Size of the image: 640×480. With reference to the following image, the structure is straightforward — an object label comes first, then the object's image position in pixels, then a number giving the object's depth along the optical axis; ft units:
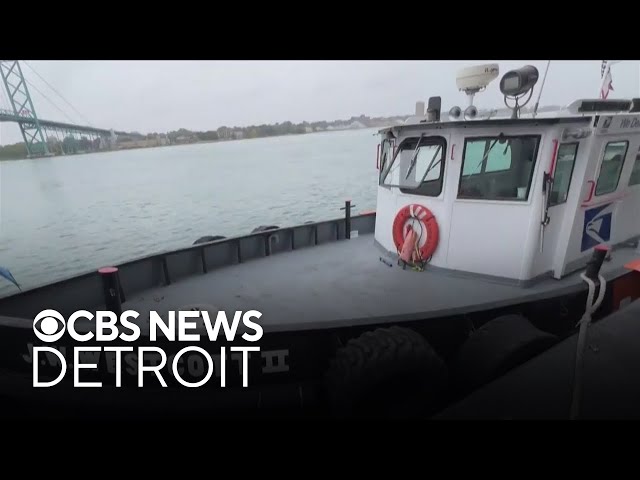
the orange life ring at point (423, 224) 15.86
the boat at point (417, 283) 10.09
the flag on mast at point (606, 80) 19.25
